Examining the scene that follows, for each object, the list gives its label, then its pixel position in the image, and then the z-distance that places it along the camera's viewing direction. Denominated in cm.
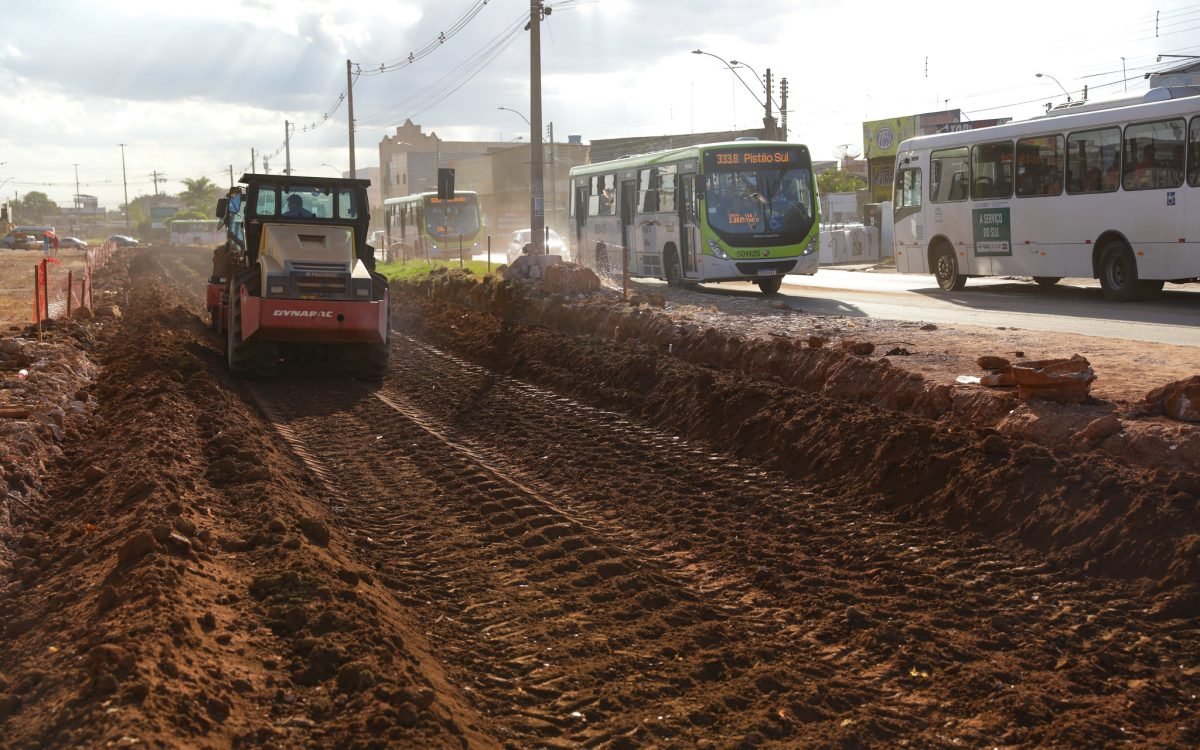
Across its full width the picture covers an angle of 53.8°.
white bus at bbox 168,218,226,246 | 9244
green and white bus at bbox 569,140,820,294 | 2467
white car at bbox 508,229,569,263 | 3879
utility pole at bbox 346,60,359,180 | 5607
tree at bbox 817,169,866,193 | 7425
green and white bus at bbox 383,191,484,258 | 4888
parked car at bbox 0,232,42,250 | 7594
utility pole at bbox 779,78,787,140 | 4816
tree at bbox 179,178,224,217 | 14625
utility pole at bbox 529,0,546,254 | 2656
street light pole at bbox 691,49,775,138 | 4291
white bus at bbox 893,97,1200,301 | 1889
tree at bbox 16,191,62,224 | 17075
